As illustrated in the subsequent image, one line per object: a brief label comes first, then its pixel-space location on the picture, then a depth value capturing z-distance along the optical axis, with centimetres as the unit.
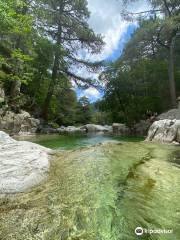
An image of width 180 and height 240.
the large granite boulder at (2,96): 745
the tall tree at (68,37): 1195
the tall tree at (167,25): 965
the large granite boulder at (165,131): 552
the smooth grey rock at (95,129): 1357
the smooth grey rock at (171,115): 780
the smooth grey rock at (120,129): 1190
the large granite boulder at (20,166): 186
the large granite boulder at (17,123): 779
